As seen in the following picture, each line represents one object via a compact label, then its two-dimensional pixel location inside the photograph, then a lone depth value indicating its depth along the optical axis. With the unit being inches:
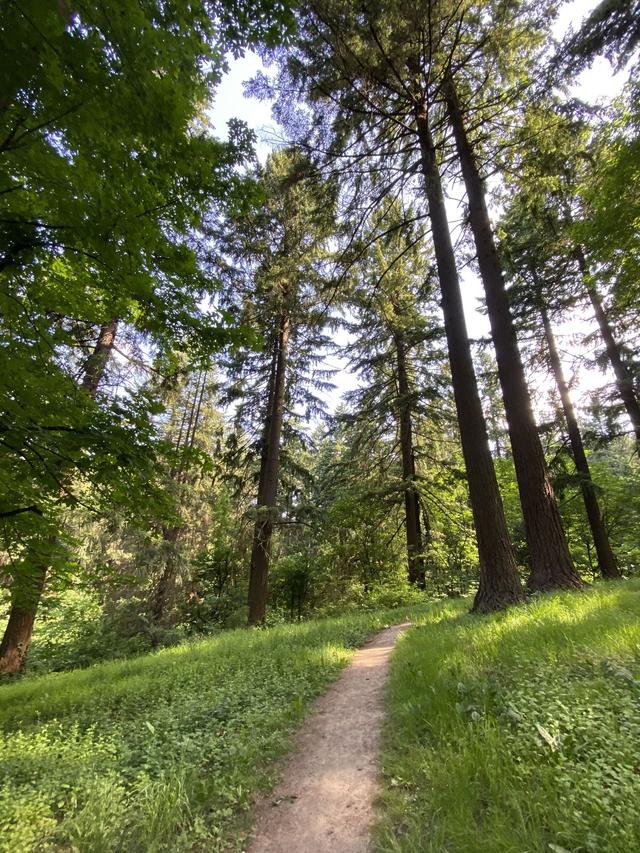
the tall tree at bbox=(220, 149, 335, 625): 386.3
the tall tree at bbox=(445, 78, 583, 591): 278.8
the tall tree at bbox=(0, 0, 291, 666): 97.6
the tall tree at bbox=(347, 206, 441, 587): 426.2
